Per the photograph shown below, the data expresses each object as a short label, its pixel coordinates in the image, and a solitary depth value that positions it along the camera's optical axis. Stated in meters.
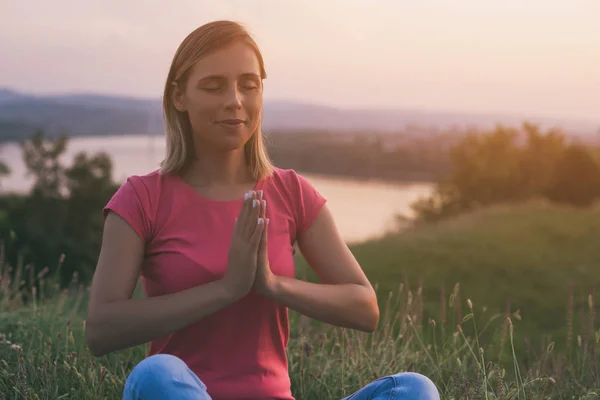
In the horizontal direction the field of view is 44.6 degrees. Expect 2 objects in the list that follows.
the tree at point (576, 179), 38.34
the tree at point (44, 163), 20.84
